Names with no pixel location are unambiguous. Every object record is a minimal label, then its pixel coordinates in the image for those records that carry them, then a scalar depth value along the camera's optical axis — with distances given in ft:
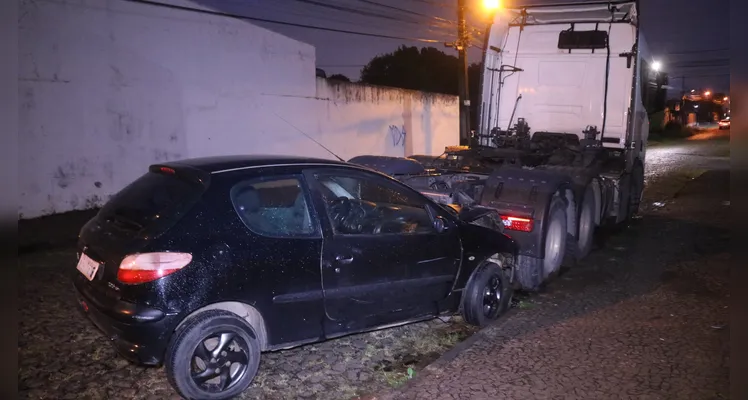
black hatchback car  11.23
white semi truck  25.90
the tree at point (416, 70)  140.77
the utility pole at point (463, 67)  55.21
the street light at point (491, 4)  32.11
